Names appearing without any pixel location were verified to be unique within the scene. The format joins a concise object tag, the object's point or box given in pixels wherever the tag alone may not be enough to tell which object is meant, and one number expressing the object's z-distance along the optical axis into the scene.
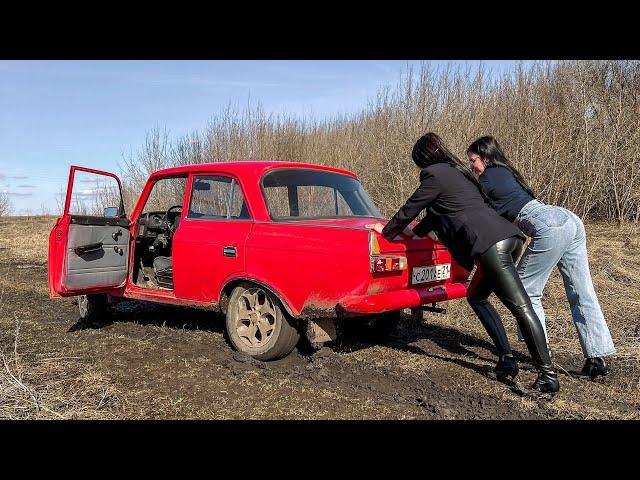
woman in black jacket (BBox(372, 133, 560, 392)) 3.81
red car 4.13
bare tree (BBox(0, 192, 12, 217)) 33.16
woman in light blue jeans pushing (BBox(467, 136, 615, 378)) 4.18
